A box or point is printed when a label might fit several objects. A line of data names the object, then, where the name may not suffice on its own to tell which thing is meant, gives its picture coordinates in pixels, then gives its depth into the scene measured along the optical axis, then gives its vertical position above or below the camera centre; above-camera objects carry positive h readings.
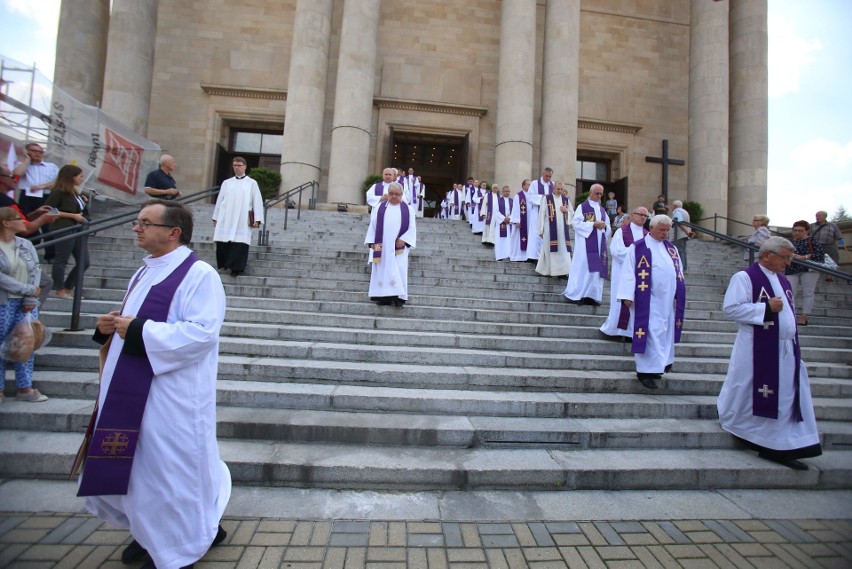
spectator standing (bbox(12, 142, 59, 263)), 7.20 +1.84
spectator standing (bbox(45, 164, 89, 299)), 5.95 +1.05
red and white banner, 9.21 +3.69
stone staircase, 3.47 -0.84
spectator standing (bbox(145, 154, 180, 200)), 7.15 +1.91
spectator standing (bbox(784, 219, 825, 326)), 7.86 +1.11
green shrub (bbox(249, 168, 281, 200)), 14.91 +4.14
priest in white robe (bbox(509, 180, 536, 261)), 10.04 +2.06
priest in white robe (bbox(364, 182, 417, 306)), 6.68 +1.00
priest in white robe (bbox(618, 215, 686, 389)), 5.03 +0.30
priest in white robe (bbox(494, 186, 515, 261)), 10.20 +1.96
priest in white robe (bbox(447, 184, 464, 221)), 15.98 +4.05
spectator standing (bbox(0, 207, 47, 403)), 3.89 +0.01
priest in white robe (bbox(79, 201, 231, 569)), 2.26 -0.59
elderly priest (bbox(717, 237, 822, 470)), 3.91 -0.39
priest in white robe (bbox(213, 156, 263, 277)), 7.46 +1.38
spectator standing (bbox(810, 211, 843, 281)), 8.52 +1.86
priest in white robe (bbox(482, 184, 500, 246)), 11.27 +2.49
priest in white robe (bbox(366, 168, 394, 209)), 12.41 +3.42
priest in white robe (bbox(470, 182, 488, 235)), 12.59 +2.99
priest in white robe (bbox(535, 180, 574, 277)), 8.55 +1.63
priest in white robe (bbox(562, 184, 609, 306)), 7.40 +1.11
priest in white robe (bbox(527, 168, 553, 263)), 9.92 +2.71
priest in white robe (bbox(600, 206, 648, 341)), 6.26 +1.22
